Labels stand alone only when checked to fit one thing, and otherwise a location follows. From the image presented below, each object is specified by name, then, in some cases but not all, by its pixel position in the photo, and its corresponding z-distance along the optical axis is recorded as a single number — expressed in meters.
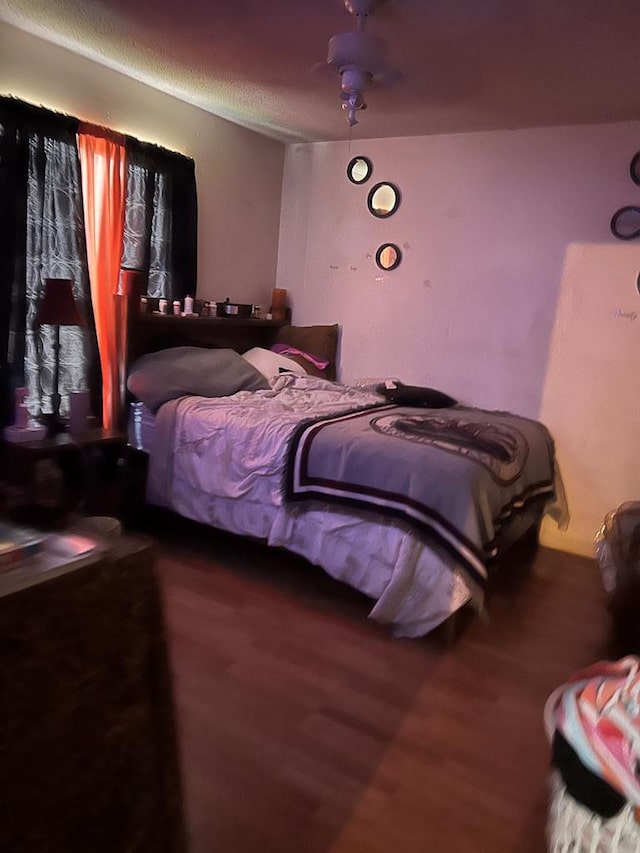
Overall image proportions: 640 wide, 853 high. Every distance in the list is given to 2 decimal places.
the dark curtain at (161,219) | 3.42
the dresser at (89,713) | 0.80
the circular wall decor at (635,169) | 3.32
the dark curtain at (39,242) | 2.83
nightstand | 2.66
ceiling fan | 2.23
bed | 2.45
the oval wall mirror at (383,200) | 4.07
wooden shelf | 3.49
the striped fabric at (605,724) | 0.98
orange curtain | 3.15
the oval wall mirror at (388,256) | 4.09
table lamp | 2.76
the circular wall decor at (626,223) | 3.35
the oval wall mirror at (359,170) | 4.14
